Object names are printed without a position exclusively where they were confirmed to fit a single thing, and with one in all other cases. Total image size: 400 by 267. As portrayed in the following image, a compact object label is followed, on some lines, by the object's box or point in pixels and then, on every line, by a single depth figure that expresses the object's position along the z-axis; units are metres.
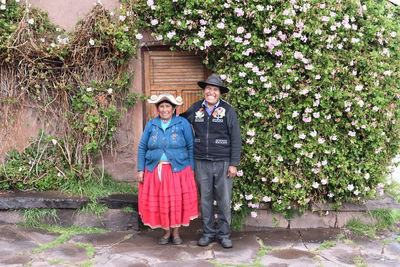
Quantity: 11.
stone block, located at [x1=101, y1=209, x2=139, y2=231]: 5.40
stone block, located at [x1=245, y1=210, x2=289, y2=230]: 5.57
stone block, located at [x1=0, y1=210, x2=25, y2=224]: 5.34
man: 4.75
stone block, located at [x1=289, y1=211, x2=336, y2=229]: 5.61
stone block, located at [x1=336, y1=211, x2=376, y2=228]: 5.64
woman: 4.75
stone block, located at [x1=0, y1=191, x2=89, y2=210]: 5.31
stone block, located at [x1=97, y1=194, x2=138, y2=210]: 5.38
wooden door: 5.86
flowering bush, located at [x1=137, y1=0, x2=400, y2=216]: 5.14
